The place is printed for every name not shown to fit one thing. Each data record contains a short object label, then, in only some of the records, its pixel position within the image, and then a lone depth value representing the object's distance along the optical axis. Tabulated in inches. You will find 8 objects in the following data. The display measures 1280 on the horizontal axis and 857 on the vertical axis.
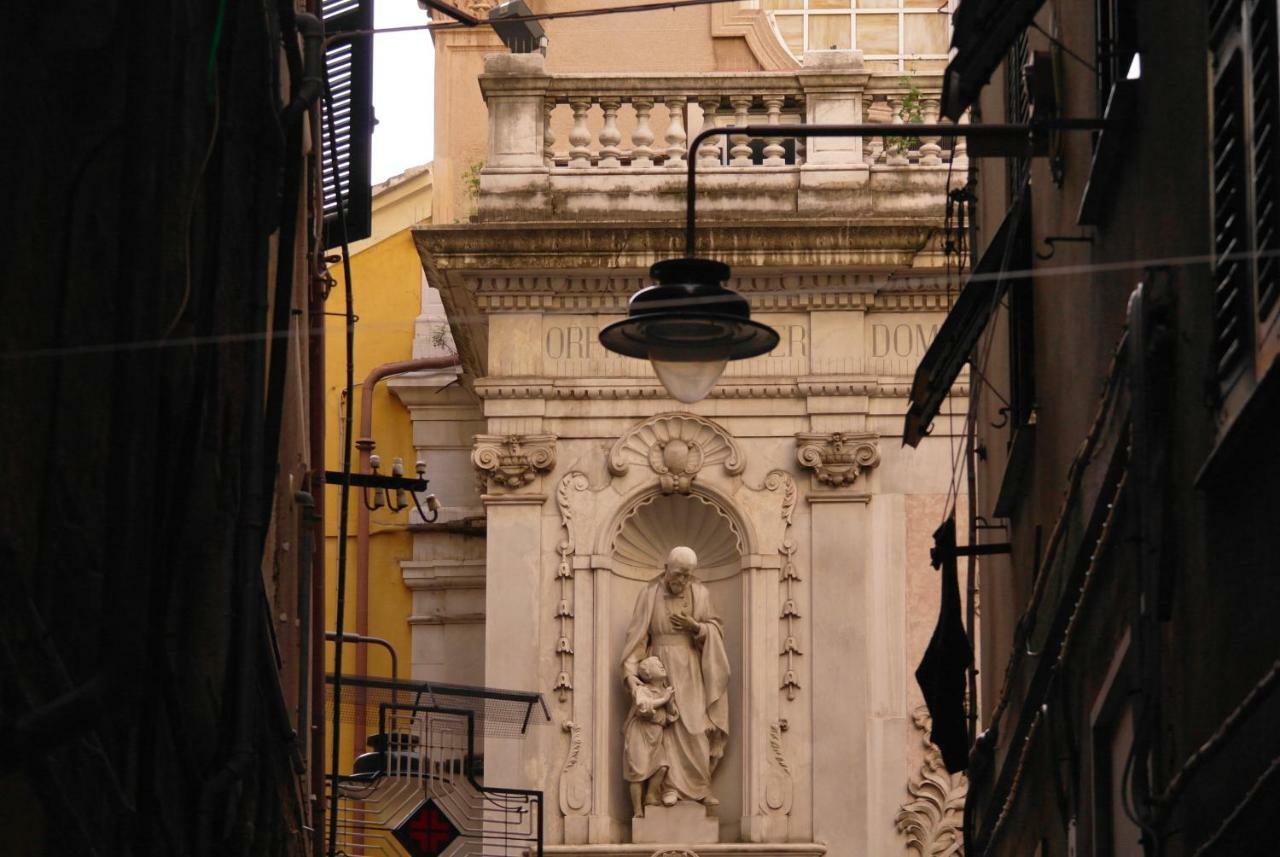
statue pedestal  908.6
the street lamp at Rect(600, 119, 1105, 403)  460.4
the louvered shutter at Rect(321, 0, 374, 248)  717.3
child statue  912.9
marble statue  914.7
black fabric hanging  600.7
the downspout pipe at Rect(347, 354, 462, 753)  1149.1
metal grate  839.7
